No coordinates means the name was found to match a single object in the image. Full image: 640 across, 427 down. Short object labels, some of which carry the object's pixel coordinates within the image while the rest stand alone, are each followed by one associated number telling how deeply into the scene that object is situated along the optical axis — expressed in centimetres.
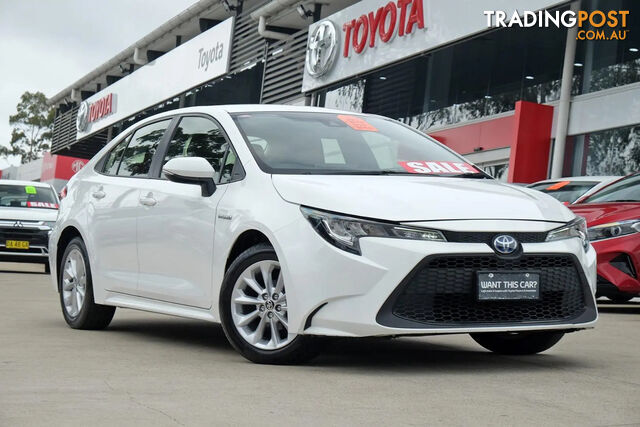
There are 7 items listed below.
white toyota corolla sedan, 516
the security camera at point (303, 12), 3033
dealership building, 1991
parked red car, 1001
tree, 8594
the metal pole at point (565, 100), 2058
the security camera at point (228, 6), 3612
